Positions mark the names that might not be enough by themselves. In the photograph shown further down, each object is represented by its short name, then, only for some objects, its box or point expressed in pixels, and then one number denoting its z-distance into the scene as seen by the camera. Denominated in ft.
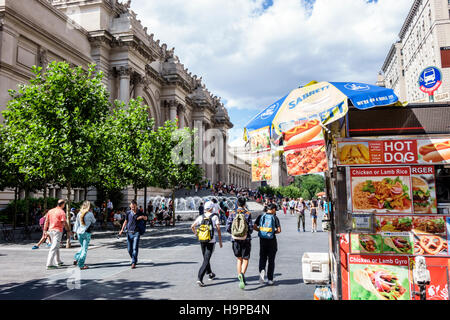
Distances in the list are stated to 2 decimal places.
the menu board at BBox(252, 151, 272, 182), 18.24
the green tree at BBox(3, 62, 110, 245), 47.75
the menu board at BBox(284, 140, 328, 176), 15.81
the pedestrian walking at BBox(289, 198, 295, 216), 141.06
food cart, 15.85
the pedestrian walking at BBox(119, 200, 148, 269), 32.71
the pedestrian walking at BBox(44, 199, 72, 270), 32.71
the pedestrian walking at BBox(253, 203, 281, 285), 25.16
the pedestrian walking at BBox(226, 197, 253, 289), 24.81
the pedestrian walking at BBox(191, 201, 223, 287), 25.75
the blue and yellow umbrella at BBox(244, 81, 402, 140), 15.80
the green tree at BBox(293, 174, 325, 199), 460.96
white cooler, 19.01
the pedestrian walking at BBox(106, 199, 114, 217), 94.92
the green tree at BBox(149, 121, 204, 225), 81.20
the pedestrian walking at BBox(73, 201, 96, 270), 32.65
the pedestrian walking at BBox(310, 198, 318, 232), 64.74
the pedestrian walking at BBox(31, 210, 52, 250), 41.93
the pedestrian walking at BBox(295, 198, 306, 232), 65.81
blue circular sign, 24.29
